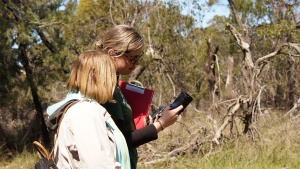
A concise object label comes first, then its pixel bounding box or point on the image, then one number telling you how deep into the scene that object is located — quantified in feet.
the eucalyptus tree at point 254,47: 21.56
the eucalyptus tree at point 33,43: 29.17
